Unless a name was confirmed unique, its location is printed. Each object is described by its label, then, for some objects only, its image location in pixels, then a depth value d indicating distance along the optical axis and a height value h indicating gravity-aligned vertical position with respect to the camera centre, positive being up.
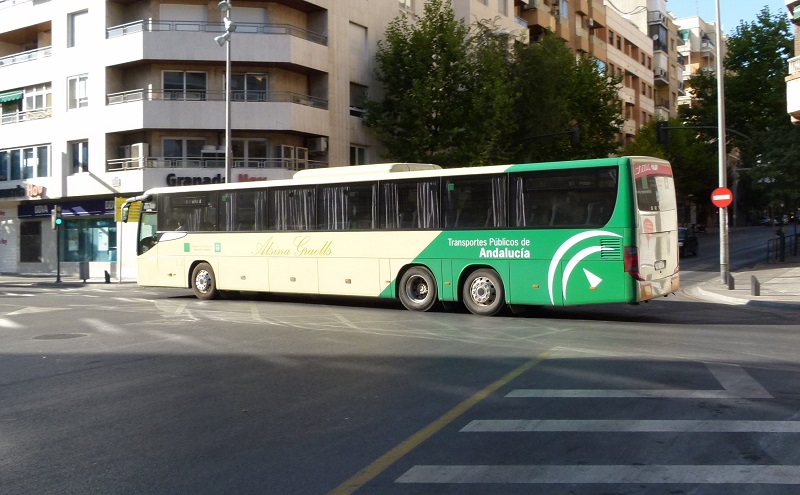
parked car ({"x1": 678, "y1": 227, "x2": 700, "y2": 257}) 41.12 +0.59
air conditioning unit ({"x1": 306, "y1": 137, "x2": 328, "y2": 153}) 33.94 +4.98
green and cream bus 14.59 +0.51
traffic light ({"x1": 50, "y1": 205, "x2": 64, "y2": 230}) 31.16 +1.74
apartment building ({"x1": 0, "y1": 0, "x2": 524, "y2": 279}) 32.38 +7.03
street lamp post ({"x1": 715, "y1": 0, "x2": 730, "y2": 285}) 23.20 +2.79
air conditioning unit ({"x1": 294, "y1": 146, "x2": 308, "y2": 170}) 33.56 +4.37
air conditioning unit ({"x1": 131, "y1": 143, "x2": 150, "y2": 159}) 32.84 +4.68
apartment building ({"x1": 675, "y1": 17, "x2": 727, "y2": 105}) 100.81 +27.11
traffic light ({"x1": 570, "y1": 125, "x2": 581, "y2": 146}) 31.45 +4.77
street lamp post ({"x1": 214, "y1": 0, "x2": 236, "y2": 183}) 26.58 +6.20
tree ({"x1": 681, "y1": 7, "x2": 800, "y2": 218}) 51.38 +11.97
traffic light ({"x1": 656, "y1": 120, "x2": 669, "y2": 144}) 33.22 +5.16
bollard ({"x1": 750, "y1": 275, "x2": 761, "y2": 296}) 19.31 -0.85
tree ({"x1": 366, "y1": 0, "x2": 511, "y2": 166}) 32.75 +6.89
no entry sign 22.56 +1.60
